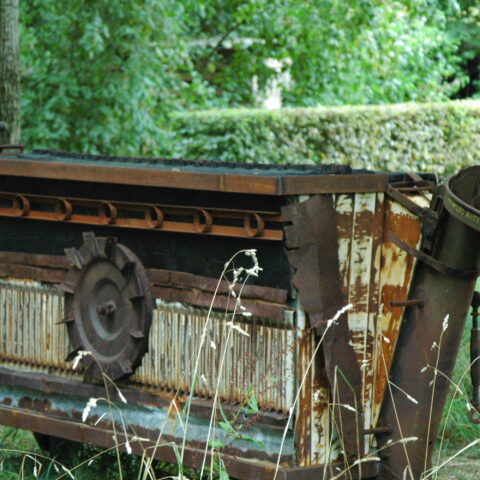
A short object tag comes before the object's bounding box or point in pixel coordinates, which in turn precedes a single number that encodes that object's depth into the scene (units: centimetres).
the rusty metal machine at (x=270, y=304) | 600
